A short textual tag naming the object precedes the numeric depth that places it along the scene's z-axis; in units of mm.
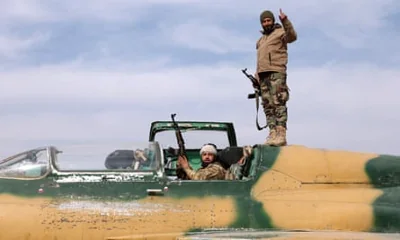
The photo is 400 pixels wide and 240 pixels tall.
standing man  10281
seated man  9266
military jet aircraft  8336
